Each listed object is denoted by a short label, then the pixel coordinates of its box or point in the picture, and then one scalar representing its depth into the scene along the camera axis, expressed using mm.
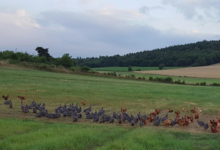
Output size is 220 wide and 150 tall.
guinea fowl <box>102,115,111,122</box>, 12623
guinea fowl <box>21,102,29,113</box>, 14553
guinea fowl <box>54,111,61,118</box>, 13070
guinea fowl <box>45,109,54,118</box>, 13058
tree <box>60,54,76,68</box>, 91375
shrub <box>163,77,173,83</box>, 61159
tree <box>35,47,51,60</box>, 106062
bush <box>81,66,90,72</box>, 65938
